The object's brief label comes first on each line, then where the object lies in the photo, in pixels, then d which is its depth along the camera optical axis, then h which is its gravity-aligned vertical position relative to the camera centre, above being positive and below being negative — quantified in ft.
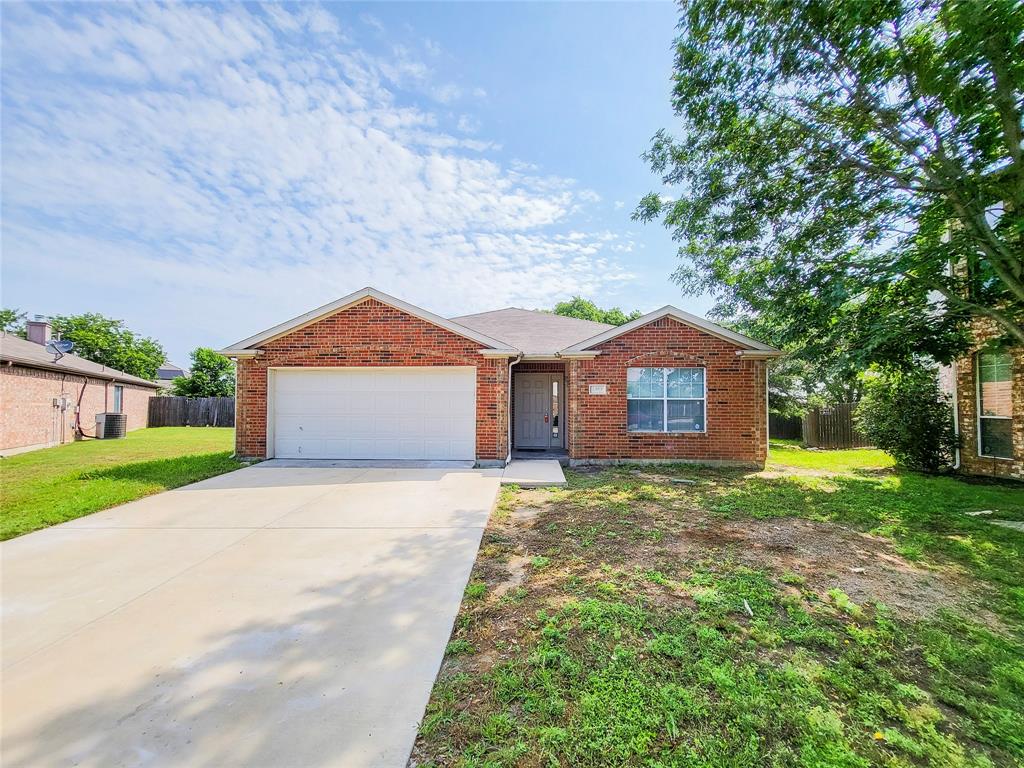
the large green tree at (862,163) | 21.21 +14.55
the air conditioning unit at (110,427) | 56.13 -3.91
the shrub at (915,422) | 32.50 -1.92
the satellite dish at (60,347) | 53.42 +6.45
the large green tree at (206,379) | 96.84 +4.22
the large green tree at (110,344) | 102.83 +13.45
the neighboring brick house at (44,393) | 43.06 +0.59
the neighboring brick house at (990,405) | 27.81 -0.52
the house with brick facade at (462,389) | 33.40 +0.66
